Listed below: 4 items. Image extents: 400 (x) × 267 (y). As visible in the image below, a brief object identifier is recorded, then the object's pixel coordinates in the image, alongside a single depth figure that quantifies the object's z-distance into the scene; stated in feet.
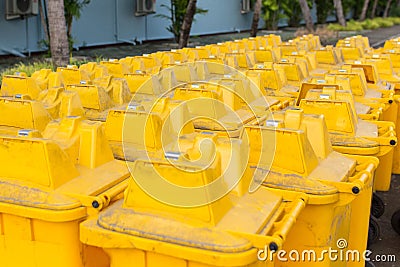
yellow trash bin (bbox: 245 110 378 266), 11.07
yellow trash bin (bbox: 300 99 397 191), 14.05
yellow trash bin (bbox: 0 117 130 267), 9.92
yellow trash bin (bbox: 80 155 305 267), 8.64
